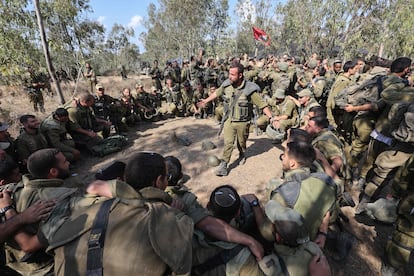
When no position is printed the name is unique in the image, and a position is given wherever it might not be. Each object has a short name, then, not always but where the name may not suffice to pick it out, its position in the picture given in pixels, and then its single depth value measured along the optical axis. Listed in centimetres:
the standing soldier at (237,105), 430
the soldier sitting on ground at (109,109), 699
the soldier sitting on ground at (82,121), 570
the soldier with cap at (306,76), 756
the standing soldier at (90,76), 1136
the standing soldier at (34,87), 896
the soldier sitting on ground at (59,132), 495
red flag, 1423
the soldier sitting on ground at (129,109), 774
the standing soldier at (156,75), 1287
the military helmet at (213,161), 503
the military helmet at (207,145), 602
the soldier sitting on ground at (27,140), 438
